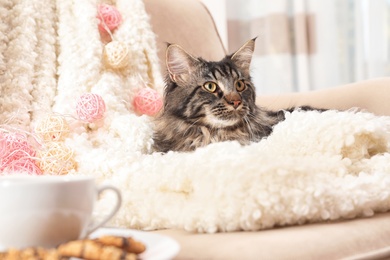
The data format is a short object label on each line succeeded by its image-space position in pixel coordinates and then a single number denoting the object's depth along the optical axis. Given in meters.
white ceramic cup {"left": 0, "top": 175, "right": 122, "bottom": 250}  0.62
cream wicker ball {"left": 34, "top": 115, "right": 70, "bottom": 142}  1.33
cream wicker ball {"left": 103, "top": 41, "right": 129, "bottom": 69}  1.54
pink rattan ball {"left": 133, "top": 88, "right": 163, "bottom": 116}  1.60
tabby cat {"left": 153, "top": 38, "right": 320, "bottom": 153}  1.44
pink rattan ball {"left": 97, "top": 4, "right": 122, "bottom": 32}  1.62
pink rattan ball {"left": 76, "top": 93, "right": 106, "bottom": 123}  1.40
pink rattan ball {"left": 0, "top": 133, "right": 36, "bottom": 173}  1.27
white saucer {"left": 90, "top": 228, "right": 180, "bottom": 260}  0.61
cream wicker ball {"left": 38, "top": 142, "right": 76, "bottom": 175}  1.25
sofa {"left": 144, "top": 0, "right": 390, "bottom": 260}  0.71
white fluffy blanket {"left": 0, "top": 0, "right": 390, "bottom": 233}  0.83
